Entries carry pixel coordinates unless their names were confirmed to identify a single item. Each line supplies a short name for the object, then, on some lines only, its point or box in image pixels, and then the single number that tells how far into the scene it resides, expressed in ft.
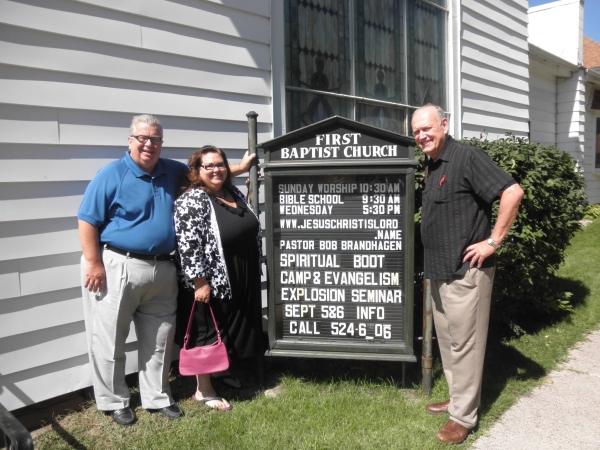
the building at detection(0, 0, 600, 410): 10.98
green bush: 15.01
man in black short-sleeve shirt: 10.14
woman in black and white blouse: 11.41
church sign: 12.01
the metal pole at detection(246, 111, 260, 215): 12.89
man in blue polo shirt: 10.75
